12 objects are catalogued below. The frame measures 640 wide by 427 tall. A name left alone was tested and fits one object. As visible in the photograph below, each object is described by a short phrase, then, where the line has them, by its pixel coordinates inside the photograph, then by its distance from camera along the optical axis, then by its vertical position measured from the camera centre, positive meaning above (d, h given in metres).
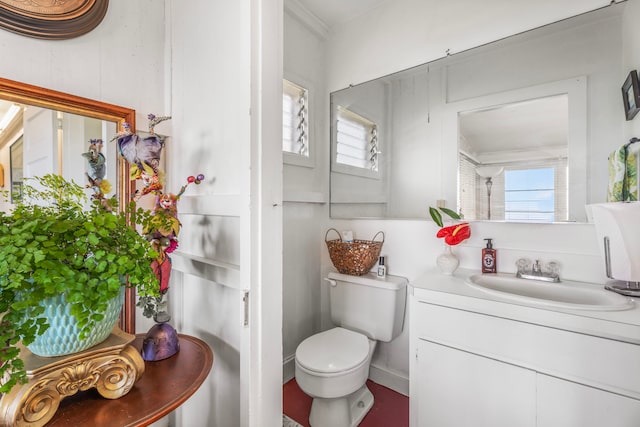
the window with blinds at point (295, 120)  2.04 +0.67
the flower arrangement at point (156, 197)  0.98 +0.05
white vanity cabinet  0.94 -0.58
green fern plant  0.52 -0.11
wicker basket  1.83 -0.29
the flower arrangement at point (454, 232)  1.52 -0.11
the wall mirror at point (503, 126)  1.32 +0.47
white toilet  1.41 -0.76
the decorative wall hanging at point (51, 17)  0.94 +0.68
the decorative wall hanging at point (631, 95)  1.15 +0.49
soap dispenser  1.51 -0.25
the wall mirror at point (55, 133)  0.93 +0.28
